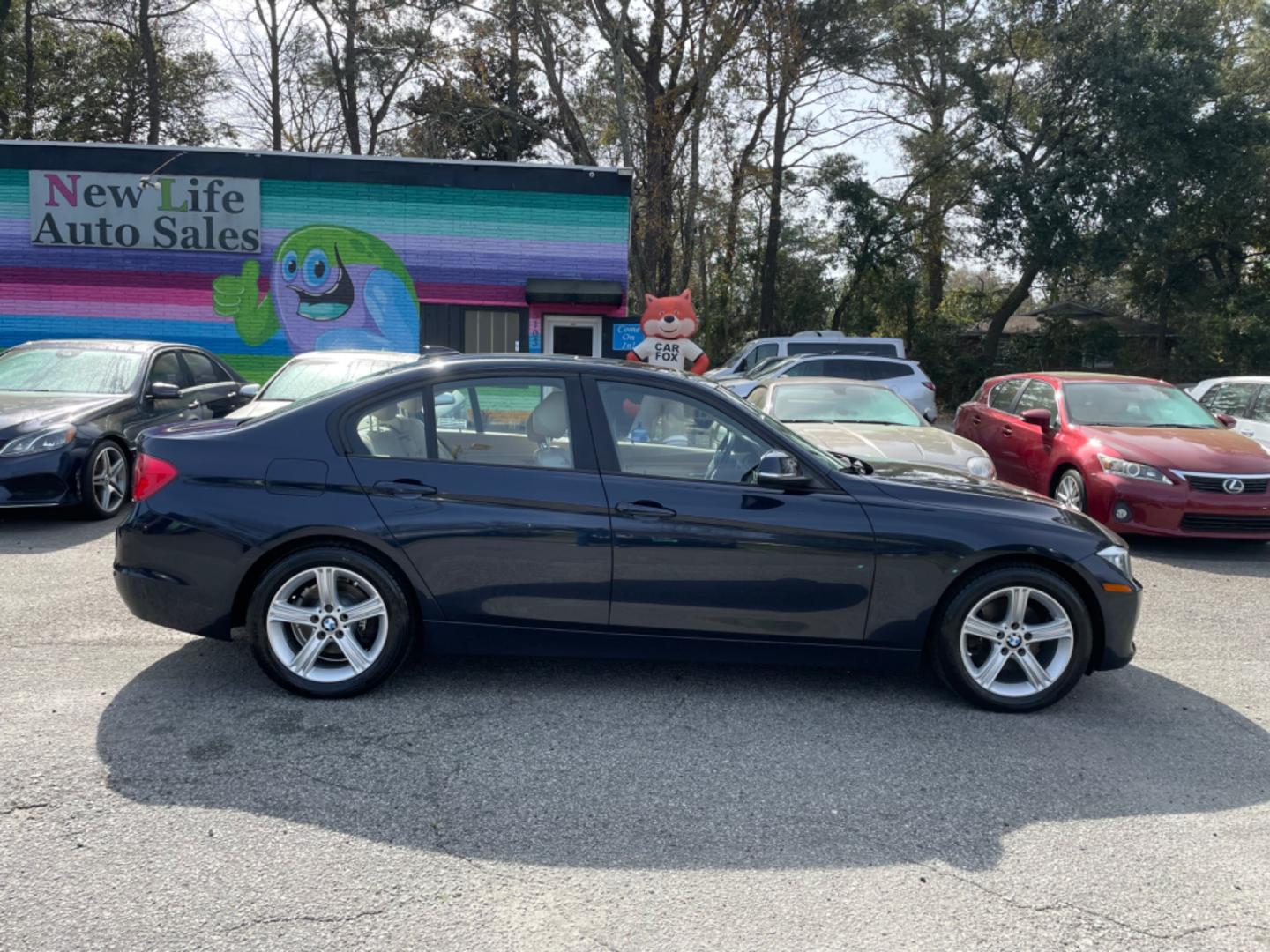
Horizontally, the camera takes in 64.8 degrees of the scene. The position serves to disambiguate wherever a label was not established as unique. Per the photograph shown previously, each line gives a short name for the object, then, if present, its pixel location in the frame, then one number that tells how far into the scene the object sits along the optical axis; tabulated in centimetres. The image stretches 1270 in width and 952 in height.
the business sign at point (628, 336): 1627
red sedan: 805
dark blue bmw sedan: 427
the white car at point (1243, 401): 1043
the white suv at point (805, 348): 1889
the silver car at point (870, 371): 1591
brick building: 1797
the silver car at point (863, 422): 788
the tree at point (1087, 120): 2389
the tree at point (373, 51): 2692
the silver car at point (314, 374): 920
